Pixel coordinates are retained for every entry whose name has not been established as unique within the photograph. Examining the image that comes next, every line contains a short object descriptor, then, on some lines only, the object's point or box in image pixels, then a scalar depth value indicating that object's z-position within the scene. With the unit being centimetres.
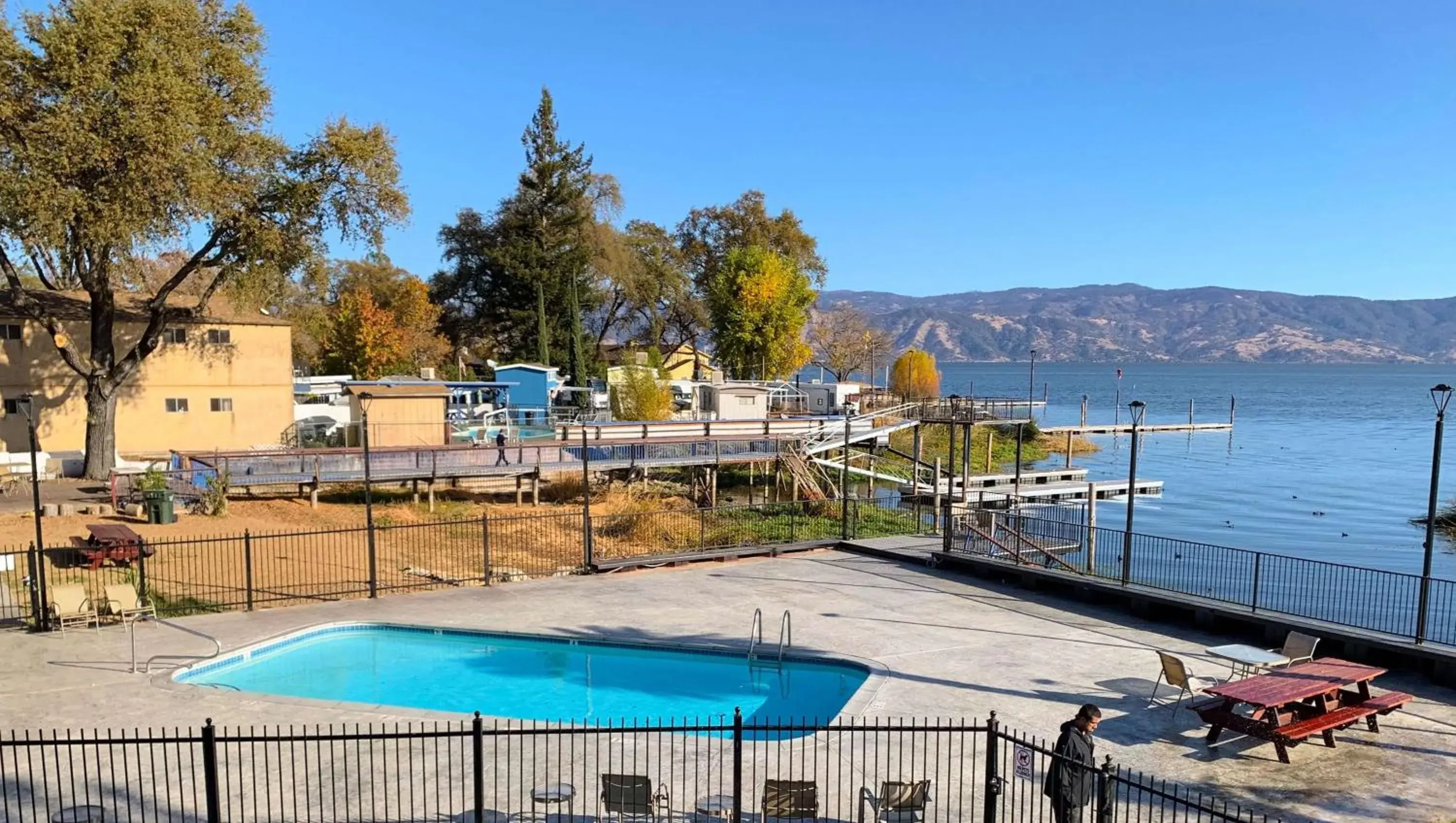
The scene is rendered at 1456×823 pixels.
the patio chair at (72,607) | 1573
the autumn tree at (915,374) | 9044
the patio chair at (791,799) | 854
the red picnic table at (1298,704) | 1048
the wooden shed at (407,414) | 3662
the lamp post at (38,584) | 1530
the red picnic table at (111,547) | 2058
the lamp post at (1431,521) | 1328
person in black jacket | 822
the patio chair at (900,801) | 865
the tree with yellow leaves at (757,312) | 6662
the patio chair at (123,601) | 1577
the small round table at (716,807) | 886
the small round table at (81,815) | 851
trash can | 2567
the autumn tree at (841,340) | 8669
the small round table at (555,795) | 875
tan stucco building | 3250
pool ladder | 1498
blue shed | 5141
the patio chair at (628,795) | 859
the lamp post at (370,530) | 1862
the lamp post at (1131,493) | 1784
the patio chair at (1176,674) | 1162
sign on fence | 837
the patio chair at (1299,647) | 1295
